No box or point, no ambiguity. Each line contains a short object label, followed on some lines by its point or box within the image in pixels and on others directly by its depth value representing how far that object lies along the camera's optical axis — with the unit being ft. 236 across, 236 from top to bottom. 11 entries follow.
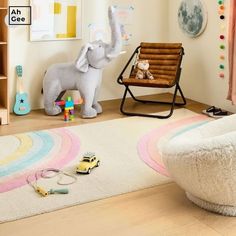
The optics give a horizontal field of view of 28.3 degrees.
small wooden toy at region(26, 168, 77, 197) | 8.96
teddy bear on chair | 14.83
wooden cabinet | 12.82
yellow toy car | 9.84
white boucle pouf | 7.63
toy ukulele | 14.28
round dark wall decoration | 15.17
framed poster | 14.29
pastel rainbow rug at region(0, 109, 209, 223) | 8.76
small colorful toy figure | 13.73
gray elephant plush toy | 13.94
